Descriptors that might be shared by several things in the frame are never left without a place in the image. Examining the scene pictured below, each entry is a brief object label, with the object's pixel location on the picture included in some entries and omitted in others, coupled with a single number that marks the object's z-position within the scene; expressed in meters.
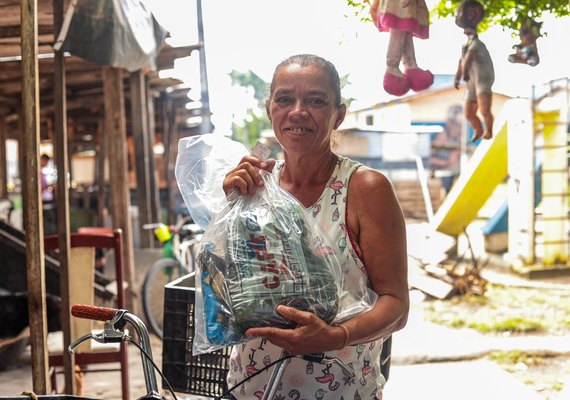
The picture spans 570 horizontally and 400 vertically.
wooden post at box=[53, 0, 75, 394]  3.65
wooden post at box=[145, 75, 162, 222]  9.82
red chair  4.21
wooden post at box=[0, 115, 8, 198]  13.63
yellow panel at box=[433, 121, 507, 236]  7.59
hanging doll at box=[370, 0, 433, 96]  3.31
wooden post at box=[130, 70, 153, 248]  8.70
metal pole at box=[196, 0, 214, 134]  6.70
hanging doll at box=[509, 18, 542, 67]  3.45
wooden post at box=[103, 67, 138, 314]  6.87
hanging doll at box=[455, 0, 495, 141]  3.54
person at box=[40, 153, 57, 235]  13.65
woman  1.87
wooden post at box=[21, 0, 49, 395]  2.72
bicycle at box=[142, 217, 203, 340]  6.74
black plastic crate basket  2.67
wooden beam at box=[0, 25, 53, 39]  4.41
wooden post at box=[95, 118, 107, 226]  13.91
